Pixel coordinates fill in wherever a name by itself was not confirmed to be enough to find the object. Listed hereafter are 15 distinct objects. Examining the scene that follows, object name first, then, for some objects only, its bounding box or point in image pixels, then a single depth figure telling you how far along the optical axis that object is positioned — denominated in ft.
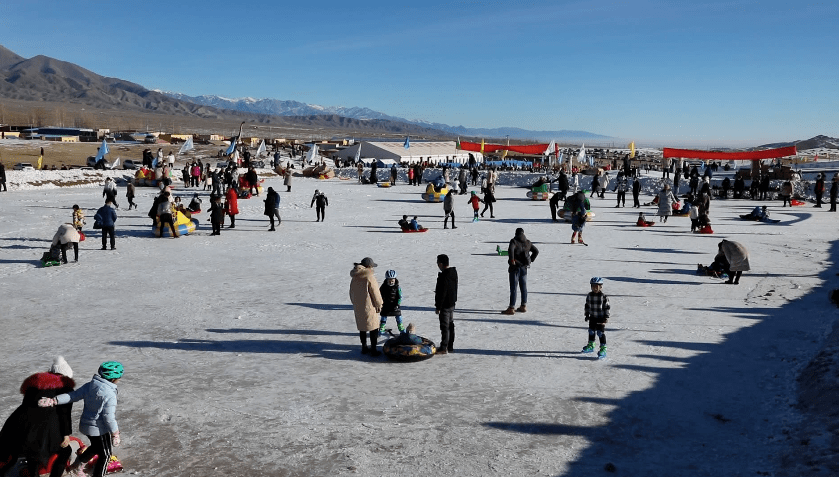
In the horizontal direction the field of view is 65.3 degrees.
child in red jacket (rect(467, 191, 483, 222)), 74.41
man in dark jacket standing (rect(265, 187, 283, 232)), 67.41
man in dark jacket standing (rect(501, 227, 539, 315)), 33.78
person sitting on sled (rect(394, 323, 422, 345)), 27.94
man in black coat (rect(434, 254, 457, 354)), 28.17
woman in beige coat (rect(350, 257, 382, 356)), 27.55
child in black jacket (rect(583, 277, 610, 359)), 27.55
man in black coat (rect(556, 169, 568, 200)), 90.79
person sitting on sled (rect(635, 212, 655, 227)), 72.54
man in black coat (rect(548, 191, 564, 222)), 76.13
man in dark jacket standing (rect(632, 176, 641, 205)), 90.99
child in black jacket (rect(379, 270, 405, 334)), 30.35
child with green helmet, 16.70
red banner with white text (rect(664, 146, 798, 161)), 111.89
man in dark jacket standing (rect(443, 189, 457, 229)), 69.36
